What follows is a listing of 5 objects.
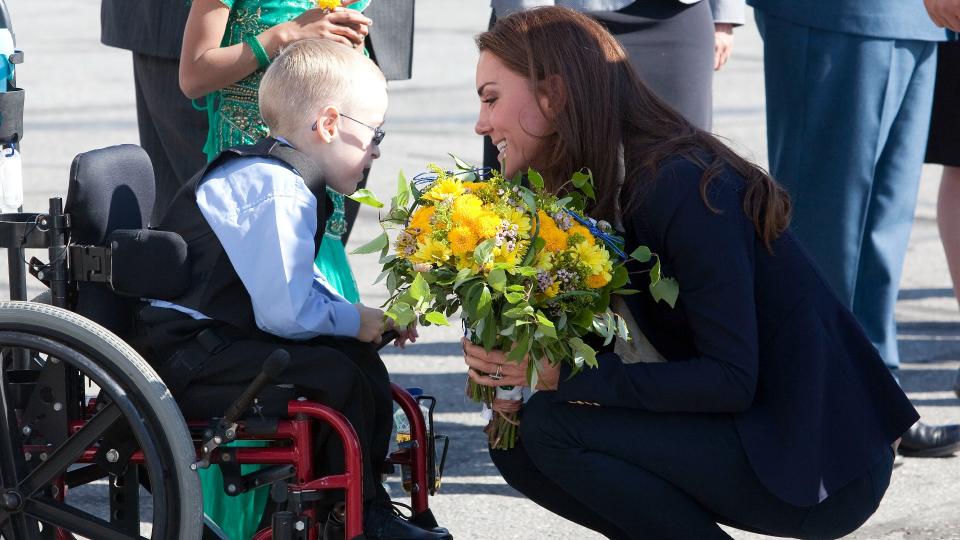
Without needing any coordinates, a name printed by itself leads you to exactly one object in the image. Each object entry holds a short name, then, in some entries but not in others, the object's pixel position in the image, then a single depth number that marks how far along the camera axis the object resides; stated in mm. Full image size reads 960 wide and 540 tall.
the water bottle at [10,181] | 5902
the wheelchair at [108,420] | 5008
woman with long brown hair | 5316
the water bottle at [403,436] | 5630
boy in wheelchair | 5148
